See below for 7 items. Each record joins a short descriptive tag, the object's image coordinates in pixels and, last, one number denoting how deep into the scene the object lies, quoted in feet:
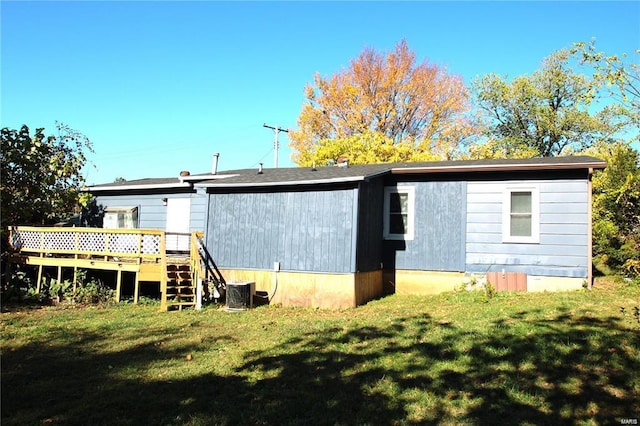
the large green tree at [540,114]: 94.89
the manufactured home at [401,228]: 35.14
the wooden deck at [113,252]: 38.37
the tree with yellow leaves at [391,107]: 96.68
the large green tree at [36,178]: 44.98
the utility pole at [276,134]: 100.30
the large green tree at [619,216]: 42.68
